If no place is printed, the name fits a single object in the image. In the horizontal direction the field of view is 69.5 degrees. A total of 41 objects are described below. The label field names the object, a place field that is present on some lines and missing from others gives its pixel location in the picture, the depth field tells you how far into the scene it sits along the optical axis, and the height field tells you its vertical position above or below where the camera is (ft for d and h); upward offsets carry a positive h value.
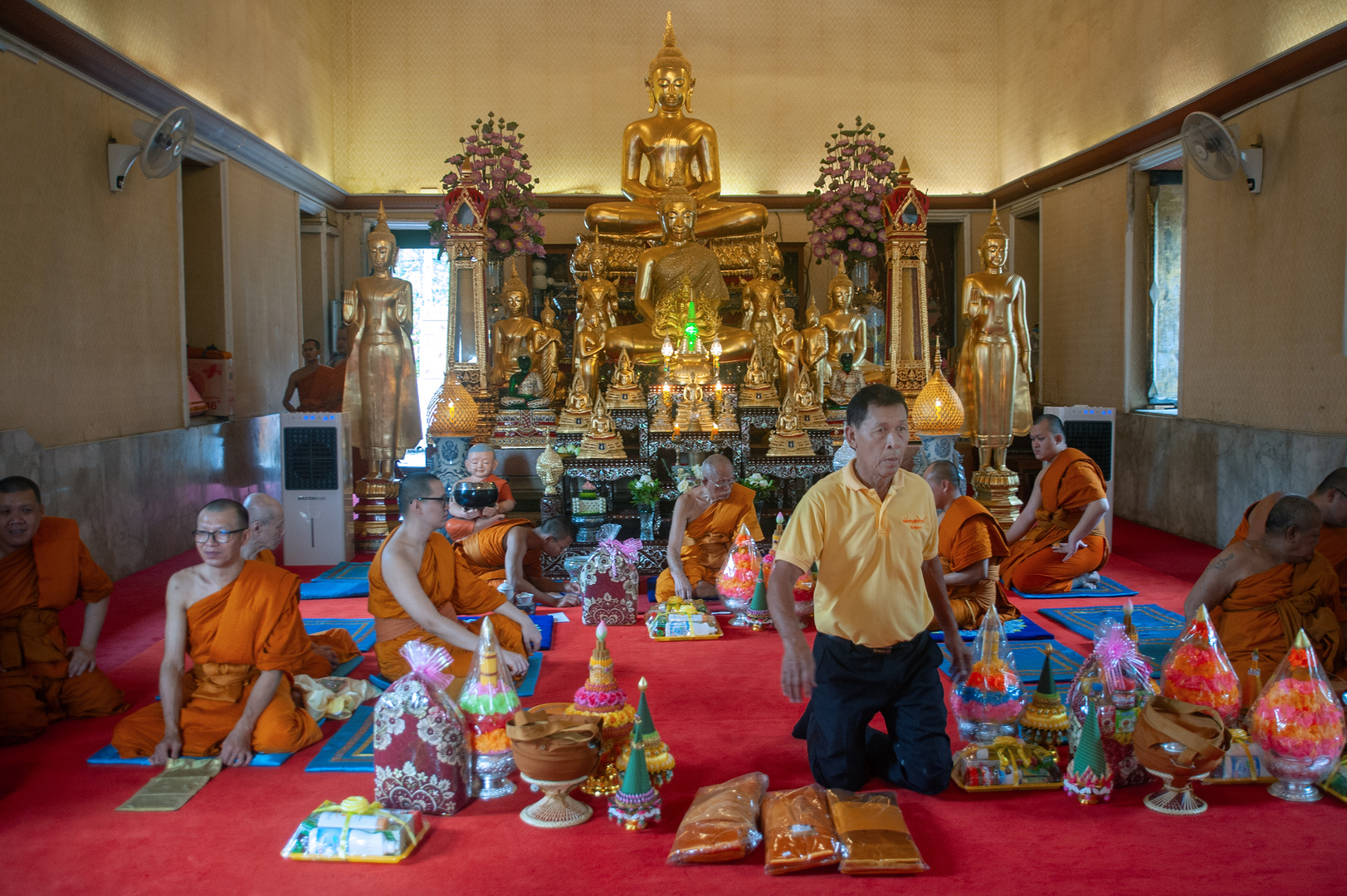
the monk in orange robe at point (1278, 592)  11.75 -2.45
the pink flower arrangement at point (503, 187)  26.16 +5.92
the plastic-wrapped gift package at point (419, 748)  9.50 -3.39
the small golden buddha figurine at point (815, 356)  24.95 +1.16
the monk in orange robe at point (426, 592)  12.04 -2.47
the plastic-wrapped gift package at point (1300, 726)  9.58 -3.29
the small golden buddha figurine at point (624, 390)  23.30 +0.31
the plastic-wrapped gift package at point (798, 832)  8.54 -3.91
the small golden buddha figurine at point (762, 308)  27.12 +2.62
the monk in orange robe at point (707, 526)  17.48 -2.29
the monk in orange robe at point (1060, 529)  18.48 -2.55
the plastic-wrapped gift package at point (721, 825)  8.70 -3.90
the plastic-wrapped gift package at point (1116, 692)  10.02 -3.15
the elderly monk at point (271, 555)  13.60 -2.08
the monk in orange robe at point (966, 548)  14.93 -2.30
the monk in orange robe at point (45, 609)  12.19 -2.59
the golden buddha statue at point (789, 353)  24.58 +1.21
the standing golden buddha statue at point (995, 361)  23.77 +0.94
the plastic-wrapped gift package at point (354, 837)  8.80 -3.94
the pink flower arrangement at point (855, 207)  27.32 +5.48
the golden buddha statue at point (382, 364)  23.47 +0.99
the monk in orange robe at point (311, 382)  28.25 +0.69
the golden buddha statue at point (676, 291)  26.78 +3.10
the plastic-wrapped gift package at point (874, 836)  8.47 -3.93
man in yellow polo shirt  9.66 -2.06
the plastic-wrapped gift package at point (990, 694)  10.63 -3.24
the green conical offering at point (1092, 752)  9.68 -3.53
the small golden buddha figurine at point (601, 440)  22.04 -0.84
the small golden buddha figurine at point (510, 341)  25.54 +1.66
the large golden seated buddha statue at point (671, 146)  30.45 +8.09
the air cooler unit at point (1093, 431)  22.08 -0.76
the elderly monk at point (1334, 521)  12.82 -1.68
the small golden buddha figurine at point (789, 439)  22.72 -0.89
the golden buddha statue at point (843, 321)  25.62 +2.09
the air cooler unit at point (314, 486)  21.79 -1.81
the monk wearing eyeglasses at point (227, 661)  10.89 -2.93
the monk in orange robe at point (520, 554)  17.33 -2.77
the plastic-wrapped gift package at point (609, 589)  16.75 -3.21
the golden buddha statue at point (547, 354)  25.57 +1.30
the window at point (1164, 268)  27.48 +3.66
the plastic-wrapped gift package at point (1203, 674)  10.50 -3.02
